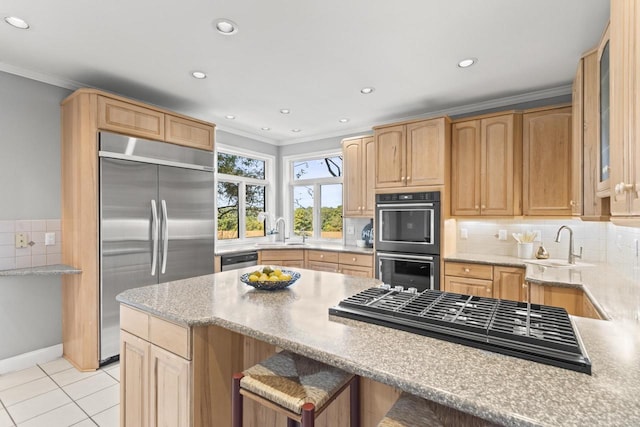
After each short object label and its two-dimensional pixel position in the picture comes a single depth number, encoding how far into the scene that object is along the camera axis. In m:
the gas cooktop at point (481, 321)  1.00
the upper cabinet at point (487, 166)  3.32
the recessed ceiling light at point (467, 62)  2.67
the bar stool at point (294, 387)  1.15
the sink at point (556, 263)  2.94
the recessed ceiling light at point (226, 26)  2.13
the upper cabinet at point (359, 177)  4.27
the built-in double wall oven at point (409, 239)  3.50
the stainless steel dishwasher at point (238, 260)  3.88
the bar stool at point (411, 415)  1.01
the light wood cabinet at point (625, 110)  1.08
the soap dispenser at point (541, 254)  3.25
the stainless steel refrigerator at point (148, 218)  2.88
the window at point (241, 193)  4.66
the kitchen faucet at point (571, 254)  2.98
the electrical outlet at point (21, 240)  2.80
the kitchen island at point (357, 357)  0.81
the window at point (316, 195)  5.05
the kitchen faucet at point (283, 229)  5.39
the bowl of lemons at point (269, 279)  1.86
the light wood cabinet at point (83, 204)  2.78
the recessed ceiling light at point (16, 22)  2.08
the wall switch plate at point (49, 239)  2.95
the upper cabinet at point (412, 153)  3.54
